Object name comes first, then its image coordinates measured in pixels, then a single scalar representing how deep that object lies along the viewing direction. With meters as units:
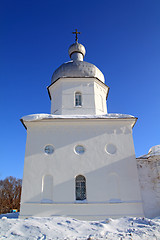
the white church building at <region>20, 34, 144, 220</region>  9.84
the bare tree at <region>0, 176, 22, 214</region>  31.83
